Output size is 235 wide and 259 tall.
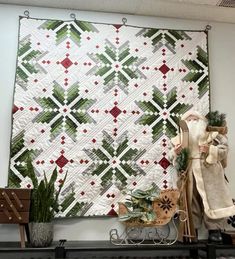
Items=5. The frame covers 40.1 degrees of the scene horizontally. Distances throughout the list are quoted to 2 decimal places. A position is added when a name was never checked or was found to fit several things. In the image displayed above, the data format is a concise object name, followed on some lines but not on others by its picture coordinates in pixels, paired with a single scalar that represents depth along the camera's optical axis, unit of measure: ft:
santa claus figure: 6.56
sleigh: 6.24
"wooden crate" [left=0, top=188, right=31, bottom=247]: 5.94
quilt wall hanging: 6.85
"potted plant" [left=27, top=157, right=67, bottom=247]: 5.99
